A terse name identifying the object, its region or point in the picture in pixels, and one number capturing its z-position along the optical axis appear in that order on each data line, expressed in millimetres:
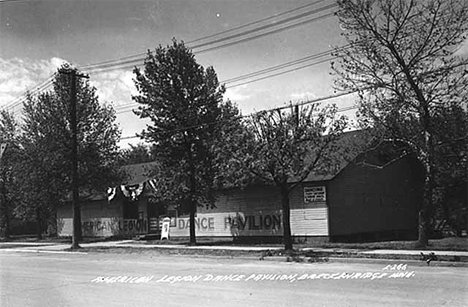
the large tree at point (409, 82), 17312
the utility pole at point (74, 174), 26375
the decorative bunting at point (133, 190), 31750
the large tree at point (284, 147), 18766
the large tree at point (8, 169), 37250
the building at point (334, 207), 22953
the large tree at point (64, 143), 31578
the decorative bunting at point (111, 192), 33219
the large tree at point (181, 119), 24219
